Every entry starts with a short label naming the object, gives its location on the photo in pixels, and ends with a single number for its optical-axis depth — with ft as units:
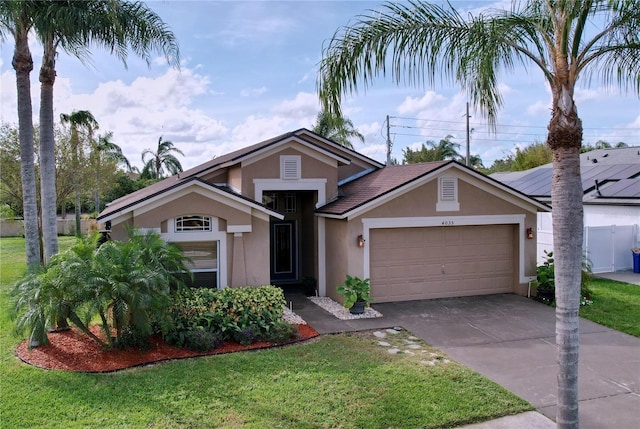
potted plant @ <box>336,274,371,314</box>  40.88
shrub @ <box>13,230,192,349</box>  27.96
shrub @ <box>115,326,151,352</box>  30.68
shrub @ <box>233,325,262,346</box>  32.63
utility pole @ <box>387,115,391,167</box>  122.79
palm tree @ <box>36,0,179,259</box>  30.86
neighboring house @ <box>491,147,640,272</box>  61.21
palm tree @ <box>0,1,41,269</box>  30.40
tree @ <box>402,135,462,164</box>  138.10
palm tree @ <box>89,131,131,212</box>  86.48
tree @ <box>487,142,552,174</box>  138.82
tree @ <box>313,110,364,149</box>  110.11
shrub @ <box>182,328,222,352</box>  31.22
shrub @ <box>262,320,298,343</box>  33.32
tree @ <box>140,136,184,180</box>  150.51
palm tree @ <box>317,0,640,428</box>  18.31
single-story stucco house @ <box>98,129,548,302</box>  40.83
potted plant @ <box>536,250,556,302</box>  45.03
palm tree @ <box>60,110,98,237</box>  74.94
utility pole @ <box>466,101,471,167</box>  106.83
